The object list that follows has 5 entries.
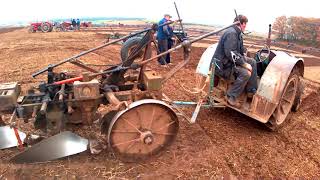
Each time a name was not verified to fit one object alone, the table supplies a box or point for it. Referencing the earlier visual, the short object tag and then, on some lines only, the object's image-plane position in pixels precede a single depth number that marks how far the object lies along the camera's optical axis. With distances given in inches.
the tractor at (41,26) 841.5
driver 155.5
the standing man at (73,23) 964.0
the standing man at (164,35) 304.6
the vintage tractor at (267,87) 154.6
